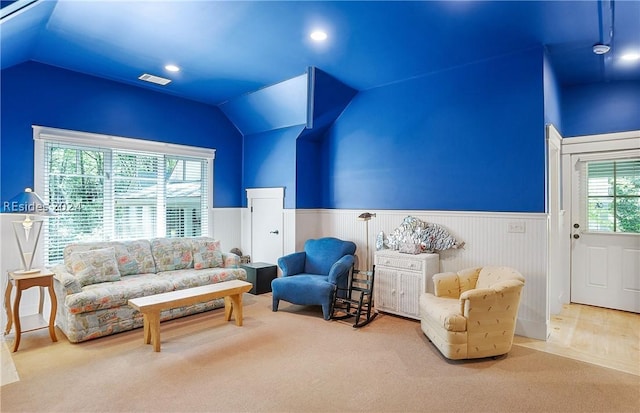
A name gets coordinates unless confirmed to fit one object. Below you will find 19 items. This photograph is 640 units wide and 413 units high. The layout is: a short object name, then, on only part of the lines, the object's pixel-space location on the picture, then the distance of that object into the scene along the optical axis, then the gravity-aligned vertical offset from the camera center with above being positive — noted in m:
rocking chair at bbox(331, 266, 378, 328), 3.97 -1.14
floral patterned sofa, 3.38 -0.77
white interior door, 5.50 -0.19
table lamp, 3.45 -0.10
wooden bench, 3.19 -0.87
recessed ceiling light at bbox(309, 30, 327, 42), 3.33 +1.70
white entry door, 4.28 -0.25
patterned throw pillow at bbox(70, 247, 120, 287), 3.74 -0.61
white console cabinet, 3.92 -0.80
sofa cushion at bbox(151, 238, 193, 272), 4.58 -0.57
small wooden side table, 3.16 -0.81
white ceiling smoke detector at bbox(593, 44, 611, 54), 3.34 +1.56
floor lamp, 4.52 -0.09
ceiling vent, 4.46 +1.72
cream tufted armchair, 2.90 -0.93
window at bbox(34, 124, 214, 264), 4.16 +0.31
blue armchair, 4.09 -0.81
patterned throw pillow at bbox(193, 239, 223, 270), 4.75 -0.60
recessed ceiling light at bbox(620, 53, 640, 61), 3.60 +1.61
